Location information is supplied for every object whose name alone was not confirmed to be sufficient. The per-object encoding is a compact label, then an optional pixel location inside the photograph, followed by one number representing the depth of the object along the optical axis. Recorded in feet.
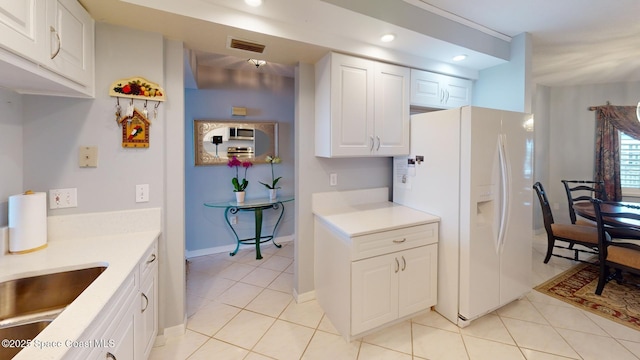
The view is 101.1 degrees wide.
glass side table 11.12
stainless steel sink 3.84
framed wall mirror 11.52
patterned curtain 13.50
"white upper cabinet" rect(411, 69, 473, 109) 8.35
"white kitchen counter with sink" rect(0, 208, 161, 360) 2.66
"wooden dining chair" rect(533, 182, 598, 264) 9.52
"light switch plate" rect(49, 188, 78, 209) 5.28
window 13.64
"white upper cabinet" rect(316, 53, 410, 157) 7.08
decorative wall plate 5.58
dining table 8.08
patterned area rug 7.30
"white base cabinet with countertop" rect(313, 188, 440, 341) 6.12
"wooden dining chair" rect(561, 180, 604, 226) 11.37
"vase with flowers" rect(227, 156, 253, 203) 11.68
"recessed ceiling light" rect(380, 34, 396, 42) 6.89
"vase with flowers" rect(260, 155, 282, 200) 12.28
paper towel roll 4.50
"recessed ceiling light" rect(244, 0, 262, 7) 5.37
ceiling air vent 6.41
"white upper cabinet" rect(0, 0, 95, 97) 3.21
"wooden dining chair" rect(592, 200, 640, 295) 7.48
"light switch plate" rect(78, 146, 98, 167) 5.42
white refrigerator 6.66
